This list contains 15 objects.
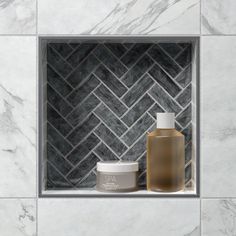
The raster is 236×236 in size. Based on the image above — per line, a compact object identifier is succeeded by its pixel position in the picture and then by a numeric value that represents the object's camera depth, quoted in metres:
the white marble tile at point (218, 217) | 1.08
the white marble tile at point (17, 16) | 1.07
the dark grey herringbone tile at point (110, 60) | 1.19
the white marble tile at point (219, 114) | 1.08
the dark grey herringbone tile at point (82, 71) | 1.19
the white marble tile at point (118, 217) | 1.08
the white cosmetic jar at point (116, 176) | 1.09
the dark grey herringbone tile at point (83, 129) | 1.19
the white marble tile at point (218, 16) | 1.07
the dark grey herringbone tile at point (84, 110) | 1.19
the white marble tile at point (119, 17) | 1.07
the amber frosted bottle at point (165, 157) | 1.10
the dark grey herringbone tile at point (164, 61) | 1.19
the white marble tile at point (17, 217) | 1.08
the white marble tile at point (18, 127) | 1.08
